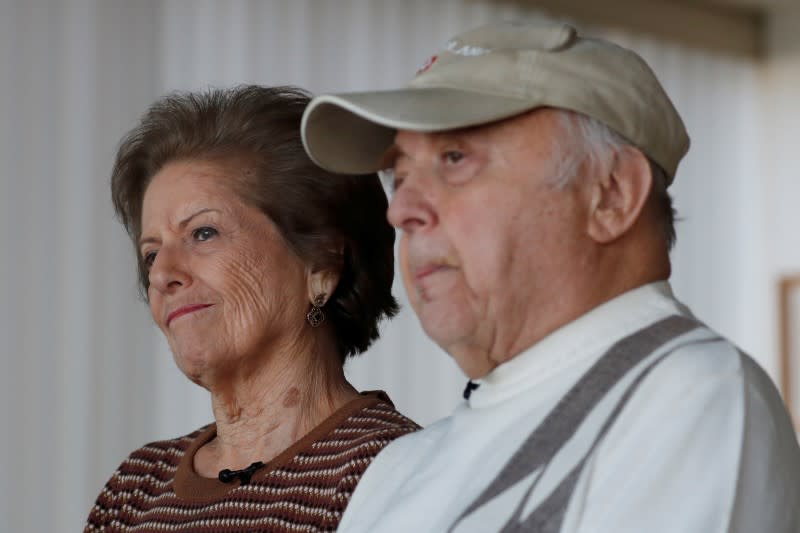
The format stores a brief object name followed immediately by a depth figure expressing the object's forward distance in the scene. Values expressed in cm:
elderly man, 162
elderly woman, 201
